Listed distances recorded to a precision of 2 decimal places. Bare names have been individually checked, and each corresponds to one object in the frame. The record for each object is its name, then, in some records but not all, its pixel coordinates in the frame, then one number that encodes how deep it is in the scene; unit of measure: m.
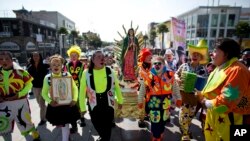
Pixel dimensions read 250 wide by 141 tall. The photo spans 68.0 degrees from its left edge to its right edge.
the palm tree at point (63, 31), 40.70
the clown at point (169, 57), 6.55
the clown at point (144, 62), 4.68
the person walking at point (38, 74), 4.85
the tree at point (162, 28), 45.18
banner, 8.31
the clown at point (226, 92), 2.00
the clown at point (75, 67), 4.79
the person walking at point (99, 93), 3.12
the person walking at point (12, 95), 3.31
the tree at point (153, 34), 58.50
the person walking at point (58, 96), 3.29
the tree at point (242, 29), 31.44
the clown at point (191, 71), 3.56
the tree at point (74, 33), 49.11
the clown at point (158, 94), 3.22
